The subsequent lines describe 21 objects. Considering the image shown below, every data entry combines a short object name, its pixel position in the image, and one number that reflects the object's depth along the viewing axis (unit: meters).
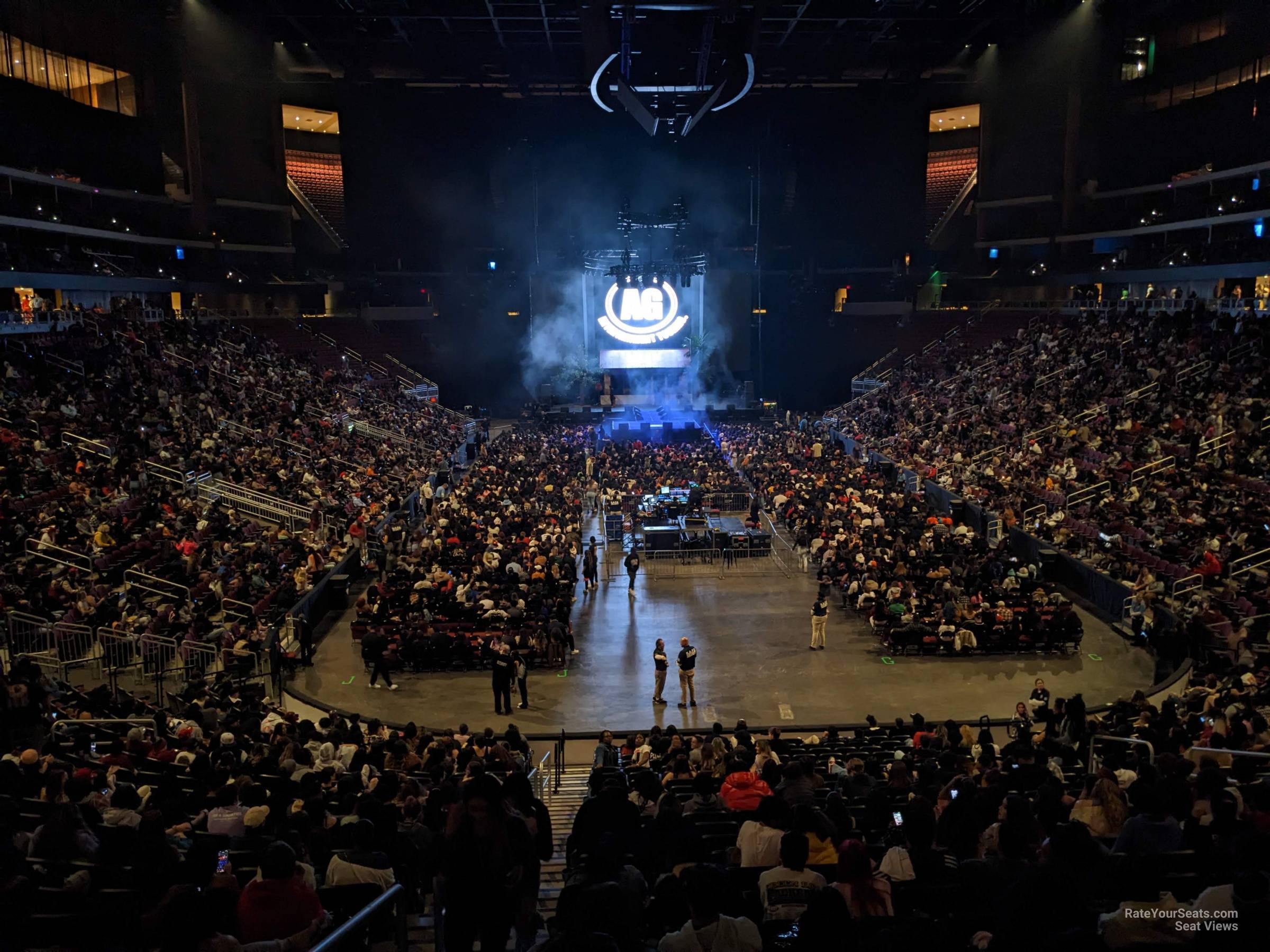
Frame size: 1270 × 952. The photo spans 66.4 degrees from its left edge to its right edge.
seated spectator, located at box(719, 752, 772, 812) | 7.01
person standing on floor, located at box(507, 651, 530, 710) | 13.58
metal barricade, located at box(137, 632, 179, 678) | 13.27
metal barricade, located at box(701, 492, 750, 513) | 25.70
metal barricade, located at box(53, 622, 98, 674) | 13.02
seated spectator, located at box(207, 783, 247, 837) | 6.32
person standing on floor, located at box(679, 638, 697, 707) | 13.52
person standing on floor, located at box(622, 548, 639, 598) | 19.25
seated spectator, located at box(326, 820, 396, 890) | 4.85
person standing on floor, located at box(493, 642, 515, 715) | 13.30
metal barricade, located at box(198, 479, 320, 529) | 20.56
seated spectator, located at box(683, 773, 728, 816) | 6.66
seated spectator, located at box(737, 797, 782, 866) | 5.18
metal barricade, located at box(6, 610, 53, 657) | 12.98
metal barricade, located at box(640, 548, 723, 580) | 21.17
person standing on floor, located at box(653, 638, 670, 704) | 13.80
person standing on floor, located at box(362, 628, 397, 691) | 14.52
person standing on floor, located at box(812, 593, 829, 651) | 15.82
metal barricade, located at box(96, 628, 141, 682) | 13.13
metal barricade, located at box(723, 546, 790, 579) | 21.12
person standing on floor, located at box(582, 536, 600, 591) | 19.67
